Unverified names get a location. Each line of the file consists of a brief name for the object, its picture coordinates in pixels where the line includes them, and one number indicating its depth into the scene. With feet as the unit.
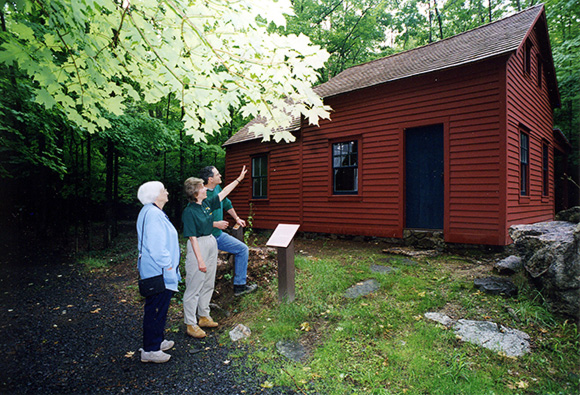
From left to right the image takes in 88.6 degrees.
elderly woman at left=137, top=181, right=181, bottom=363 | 10.30
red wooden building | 23.54
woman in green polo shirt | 12.39
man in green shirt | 14.05
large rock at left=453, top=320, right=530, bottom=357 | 10.44
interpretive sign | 14.37
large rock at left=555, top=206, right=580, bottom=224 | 18.26
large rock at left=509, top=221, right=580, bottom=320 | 11.66
